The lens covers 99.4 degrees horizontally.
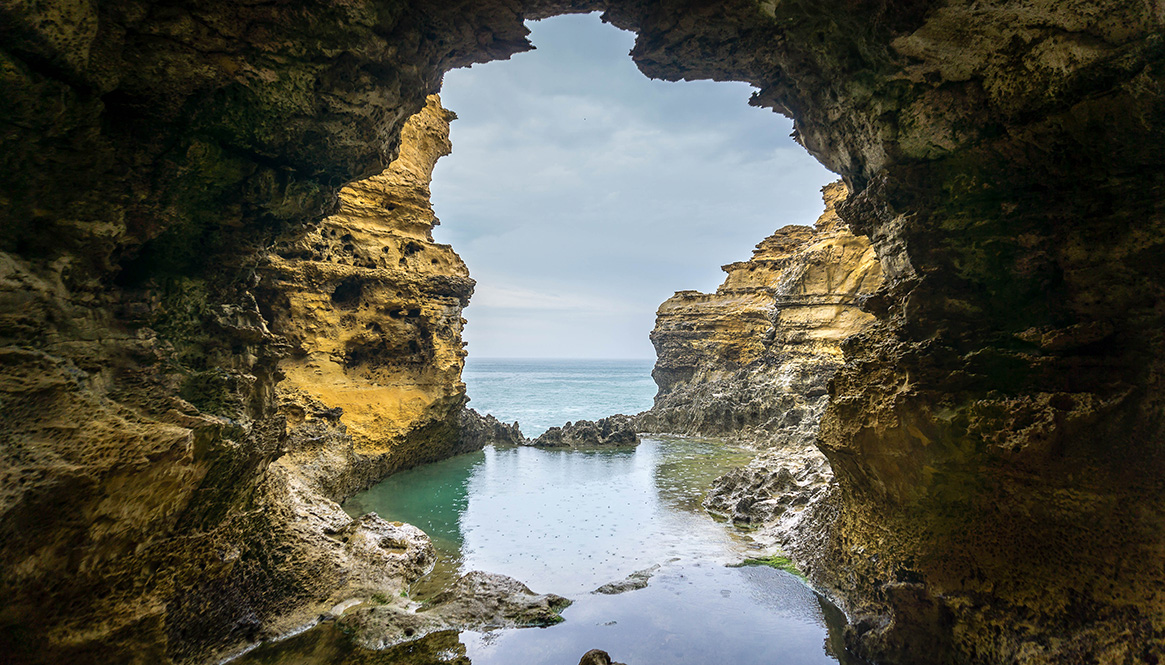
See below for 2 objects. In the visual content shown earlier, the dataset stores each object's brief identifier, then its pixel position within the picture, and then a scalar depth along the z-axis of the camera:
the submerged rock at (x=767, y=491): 7.43
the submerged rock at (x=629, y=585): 5.20
